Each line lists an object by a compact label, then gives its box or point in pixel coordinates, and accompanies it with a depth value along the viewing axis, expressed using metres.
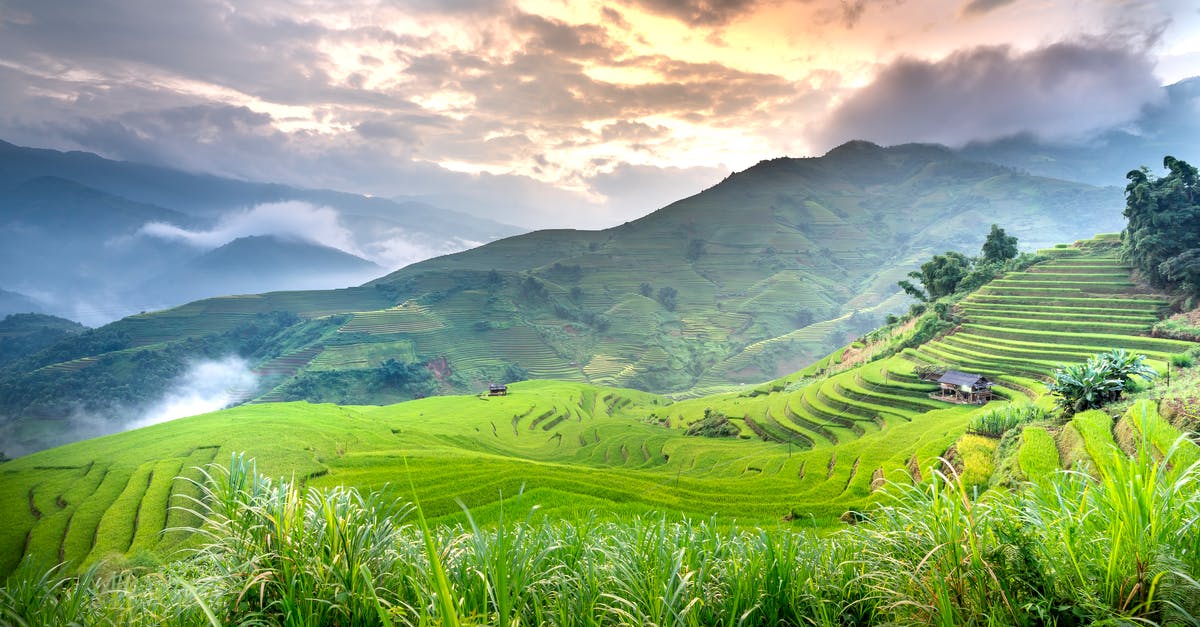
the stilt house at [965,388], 31.69
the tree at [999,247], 56.44
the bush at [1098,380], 15.22
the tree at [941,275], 58.19
